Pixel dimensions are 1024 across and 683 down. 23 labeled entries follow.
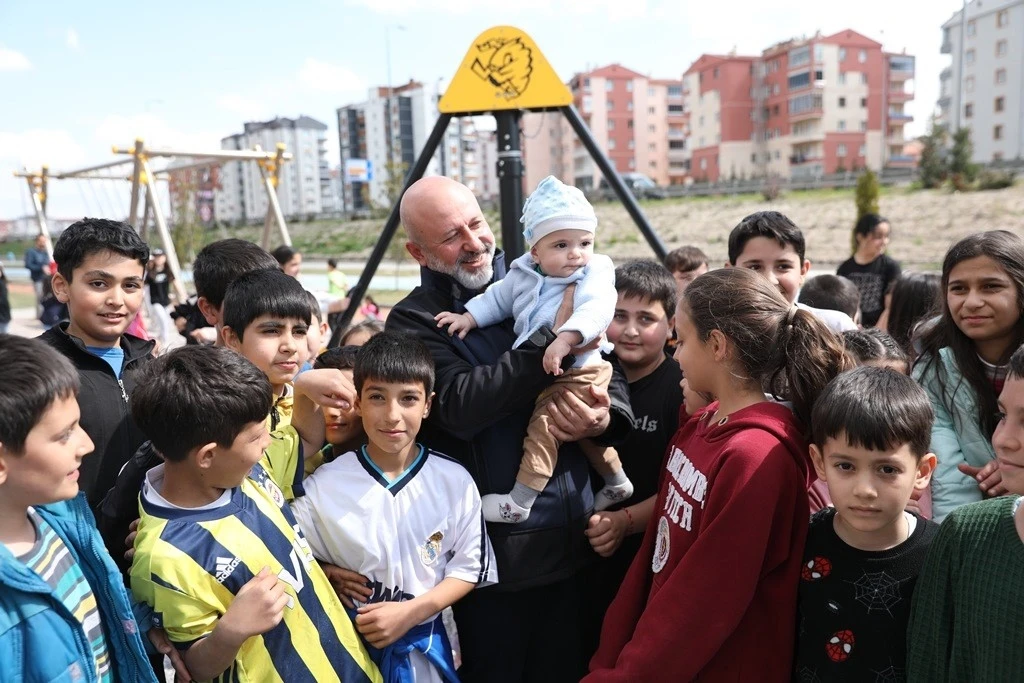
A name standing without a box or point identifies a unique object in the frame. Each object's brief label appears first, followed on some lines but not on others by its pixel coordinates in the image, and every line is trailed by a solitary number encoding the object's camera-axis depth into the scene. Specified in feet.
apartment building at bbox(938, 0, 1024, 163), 166.91
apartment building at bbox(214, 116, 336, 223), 296.51
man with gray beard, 7.20
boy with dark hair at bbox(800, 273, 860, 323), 13.14
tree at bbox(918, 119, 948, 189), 102.78
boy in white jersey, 6.79
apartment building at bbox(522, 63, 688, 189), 227.81
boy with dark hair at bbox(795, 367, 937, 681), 5.66
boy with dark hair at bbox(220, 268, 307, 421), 7.42
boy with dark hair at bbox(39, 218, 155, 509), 7.49
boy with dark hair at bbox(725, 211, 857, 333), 9.78
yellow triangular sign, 11.44
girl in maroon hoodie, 5.57
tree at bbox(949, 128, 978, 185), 98.99
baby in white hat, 7.13
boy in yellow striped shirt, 5.66
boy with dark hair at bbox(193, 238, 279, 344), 8.86
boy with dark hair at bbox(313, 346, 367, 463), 7.43
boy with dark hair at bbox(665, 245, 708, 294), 15.10
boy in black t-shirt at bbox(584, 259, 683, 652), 8.52
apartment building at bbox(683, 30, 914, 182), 191.83
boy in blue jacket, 5.01
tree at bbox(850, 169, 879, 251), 75.56
